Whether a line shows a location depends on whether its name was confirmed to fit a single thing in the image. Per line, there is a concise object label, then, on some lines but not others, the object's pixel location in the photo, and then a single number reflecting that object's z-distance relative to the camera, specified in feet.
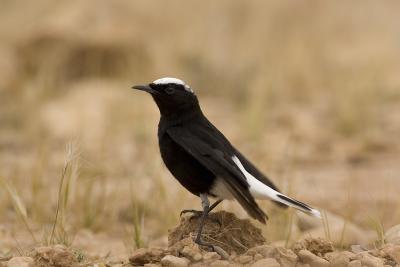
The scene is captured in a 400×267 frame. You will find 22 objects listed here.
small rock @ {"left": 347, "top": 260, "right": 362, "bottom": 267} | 27.45
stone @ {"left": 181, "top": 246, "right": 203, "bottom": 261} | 28.27
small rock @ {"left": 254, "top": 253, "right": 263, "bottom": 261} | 28.13
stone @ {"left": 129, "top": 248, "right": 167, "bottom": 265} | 28.53
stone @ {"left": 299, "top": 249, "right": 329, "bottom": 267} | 27.91
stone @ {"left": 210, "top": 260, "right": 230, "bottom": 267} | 27.77
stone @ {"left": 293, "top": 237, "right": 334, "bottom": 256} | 29.76
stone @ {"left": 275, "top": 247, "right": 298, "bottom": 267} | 27.71
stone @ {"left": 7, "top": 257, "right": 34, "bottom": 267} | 27.73
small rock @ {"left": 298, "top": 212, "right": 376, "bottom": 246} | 37.63
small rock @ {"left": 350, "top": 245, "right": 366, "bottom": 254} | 31.47
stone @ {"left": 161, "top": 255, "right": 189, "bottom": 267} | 27.44
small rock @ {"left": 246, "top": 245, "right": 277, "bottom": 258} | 28.14
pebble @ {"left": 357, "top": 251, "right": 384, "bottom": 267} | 27.71
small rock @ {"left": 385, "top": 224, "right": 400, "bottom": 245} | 31.99
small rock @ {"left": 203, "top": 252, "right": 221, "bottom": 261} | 28.25
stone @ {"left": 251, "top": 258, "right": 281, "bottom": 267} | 26.81
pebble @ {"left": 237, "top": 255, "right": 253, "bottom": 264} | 28.04
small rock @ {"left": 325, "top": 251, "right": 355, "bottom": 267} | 27.91
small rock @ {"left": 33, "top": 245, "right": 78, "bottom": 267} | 28.04
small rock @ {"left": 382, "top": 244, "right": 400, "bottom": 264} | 29.19
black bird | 29.17
